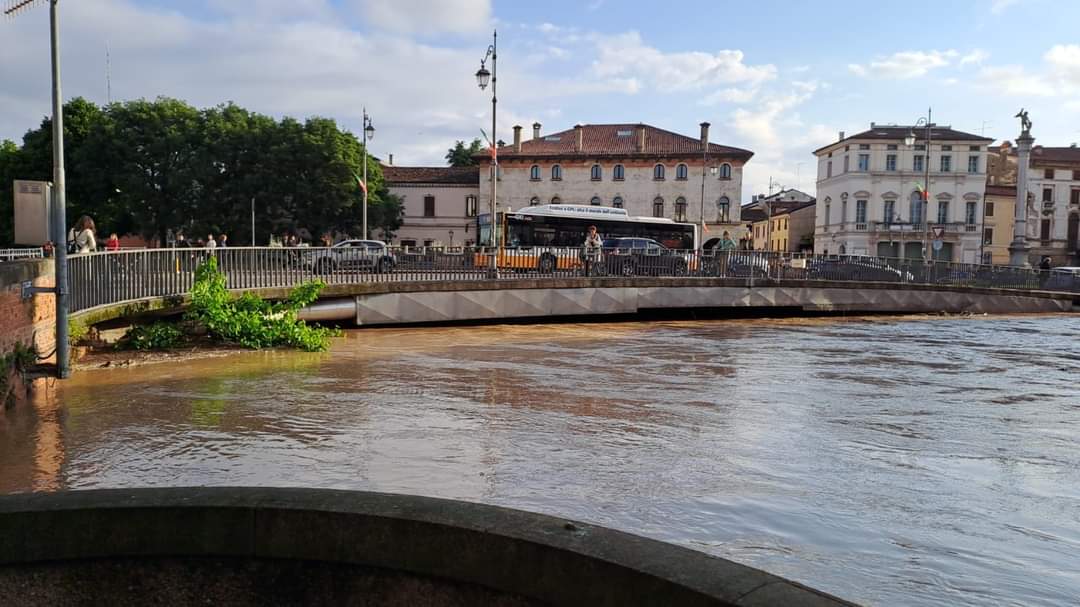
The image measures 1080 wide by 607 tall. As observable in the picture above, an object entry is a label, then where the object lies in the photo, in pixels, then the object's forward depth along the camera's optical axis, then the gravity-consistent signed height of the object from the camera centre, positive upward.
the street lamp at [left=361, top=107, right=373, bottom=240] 37.03 +5.07
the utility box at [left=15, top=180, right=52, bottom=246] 10.40 +0.32
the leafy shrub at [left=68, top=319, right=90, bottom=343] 12.59 -1.38
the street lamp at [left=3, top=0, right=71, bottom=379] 10.73 +0.63
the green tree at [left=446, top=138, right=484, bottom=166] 84.19 +9.31
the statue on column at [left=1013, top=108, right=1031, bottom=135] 40.47 +6.34
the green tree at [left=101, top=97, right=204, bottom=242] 50.44 +4.58
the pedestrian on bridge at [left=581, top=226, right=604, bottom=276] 23.72 -0.21
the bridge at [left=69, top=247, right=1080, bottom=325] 14.86 -0.90
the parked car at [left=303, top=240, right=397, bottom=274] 19.00 -0.34
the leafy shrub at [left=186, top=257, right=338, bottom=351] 15.26 -1.38
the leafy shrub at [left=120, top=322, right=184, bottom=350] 14.52 -1.67
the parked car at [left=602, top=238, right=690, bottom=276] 23.92 -0.35
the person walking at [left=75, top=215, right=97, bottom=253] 16.12 +0.05
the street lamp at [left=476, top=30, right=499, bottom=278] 25.14 +5.13
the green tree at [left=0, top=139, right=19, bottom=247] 52.41 +3.16
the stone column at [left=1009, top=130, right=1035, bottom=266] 40.47 +2.46
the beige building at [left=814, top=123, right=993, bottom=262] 74.62 +5.42
